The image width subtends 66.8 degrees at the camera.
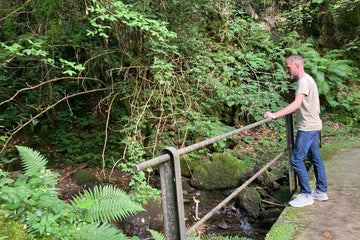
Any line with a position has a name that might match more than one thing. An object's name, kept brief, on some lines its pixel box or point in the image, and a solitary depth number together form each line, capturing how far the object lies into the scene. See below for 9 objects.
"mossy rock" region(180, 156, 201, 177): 7.00
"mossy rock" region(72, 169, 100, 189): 6.60
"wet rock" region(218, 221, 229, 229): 5.07
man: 3.45
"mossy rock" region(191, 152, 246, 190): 6.54
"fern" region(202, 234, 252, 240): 4.27
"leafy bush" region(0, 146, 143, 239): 2.16
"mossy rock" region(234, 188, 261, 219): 5.35
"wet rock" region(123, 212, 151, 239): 5.08
